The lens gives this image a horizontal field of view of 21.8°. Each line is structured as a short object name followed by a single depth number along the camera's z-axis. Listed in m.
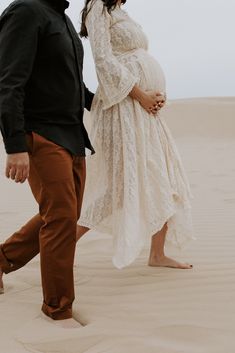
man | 2.59
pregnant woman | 3.37
